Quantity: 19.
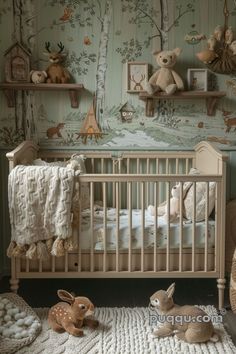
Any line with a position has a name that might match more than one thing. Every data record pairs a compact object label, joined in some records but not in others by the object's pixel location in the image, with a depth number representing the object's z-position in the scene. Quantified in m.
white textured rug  2.33
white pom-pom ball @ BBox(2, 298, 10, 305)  2.63
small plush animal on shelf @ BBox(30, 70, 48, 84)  3.31
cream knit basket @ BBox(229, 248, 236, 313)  2.61
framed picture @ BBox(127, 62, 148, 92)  3.39
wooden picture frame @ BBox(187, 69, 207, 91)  3.38
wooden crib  2.70
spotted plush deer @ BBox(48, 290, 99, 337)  2.50
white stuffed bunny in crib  2.89
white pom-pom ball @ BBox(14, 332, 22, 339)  2.40
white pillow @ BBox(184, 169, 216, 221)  2.78
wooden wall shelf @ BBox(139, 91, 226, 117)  3.32
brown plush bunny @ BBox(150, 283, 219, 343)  2.39
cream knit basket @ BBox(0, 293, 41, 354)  2.29
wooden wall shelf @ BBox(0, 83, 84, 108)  3.31
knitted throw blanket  2.63
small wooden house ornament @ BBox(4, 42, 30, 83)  3.35
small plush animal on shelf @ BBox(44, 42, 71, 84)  3.32
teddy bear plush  3.28
